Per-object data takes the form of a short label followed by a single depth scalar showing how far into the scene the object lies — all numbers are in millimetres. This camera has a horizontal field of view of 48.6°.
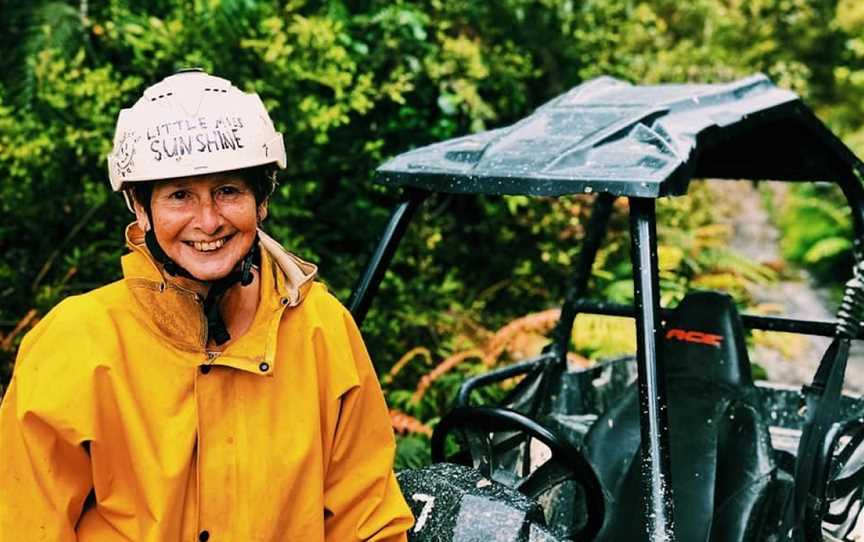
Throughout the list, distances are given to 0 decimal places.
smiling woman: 1991
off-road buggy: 2447
